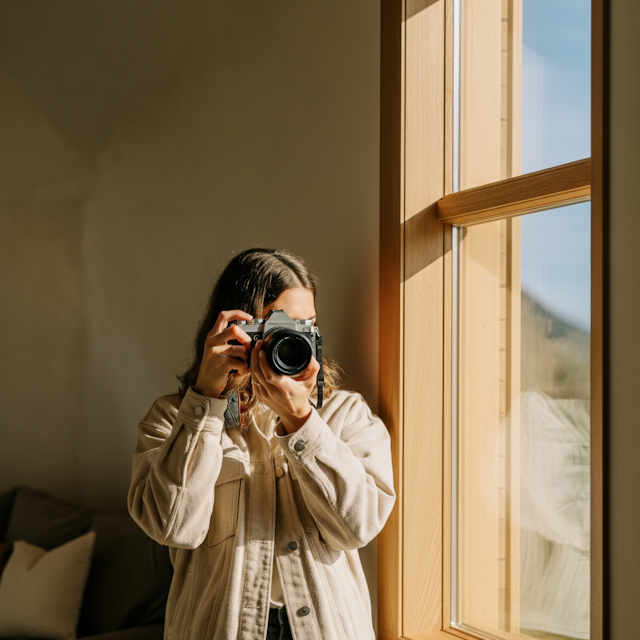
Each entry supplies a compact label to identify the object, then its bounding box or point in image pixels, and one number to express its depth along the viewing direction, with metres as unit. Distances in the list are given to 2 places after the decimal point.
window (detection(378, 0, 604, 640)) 1.19
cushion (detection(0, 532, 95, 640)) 1.92
